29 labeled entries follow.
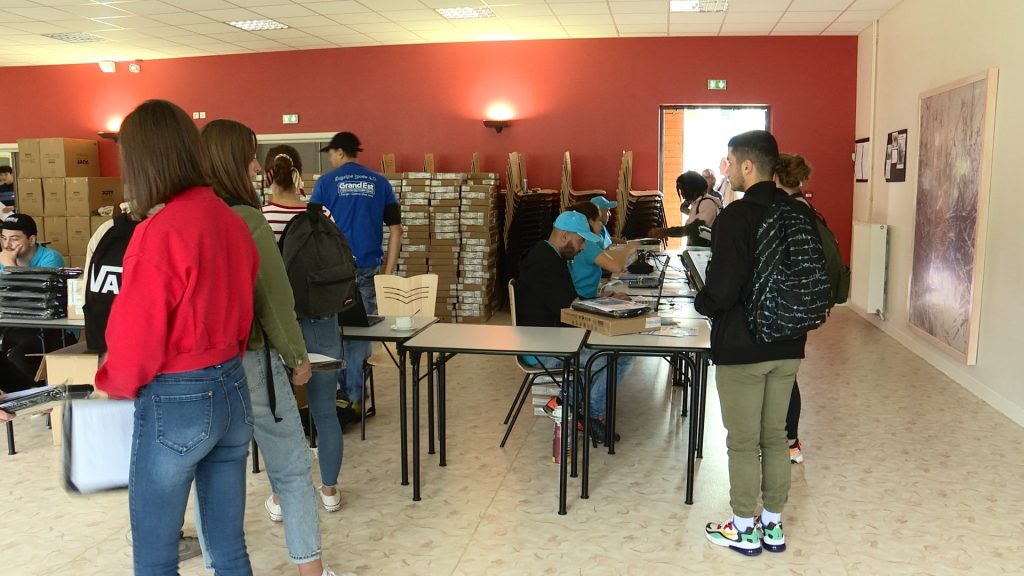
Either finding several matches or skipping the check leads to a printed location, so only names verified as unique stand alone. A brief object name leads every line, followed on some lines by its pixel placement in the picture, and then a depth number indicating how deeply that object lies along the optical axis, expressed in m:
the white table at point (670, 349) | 3.16
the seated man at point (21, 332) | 4.49
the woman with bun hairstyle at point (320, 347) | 3.13
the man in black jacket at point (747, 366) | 2.73
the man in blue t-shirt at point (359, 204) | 4.93
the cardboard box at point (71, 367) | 3.94
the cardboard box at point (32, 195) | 9.86
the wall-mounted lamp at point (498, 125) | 8.97
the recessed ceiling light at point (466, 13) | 7.55
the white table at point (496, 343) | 3.16
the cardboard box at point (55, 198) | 9.80
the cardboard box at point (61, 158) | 9.77
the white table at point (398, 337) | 3.38
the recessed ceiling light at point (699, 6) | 7.20
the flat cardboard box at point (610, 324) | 3.35
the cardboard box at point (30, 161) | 9.87
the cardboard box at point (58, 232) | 9.85
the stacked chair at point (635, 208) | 8.25
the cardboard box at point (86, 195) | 9.70
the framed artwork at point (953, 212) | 5.02
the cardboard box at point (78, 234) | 9.77
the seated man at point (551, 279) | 3.83
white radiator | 7.09
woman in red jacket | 1.75
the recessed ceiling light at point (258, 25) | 8.07
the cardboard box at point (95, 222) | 9.82
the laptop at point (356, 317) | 3.64
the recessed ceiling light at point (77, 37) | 8.56
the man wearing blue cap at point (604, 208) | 6.00
